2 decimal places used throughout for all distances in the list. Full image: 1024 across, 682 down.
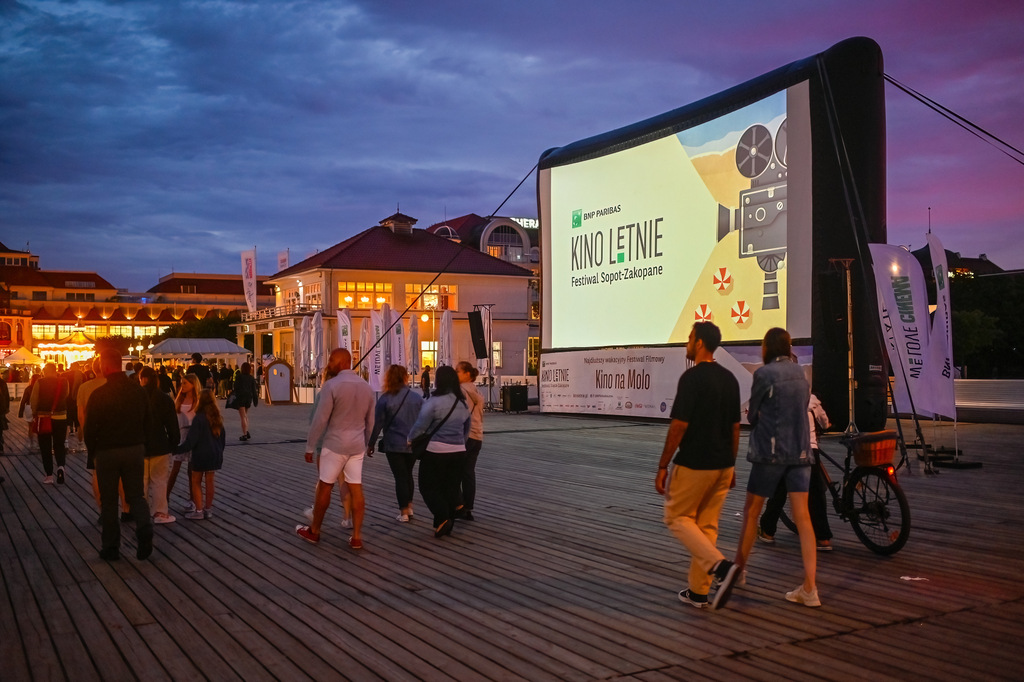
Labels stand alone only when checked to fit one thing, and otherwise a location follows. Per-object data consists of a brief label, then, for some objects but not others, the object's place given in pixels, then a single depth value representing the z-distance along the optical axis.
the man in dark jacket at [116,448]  7.00
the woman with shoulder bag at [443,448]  7.95
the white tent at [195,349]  45.91
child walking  8.86
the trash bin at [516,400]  28.67
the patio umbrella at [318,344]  36.47
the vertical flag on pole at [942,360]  12.85
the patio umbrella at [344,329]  34.81
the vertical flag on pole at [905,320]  12.77
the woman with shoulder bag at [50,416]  12.12
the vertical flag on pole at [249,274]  40.88
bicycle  6.88
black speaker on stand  27.98
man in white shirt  7.45
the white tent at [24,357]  48.47
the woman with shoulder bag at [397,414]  8.52
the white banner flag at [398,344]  30.42
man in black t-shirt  5.35
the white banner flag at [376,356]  29.72
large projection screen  17.14
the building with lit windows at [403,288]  55.72
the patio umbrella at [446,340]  31.08
